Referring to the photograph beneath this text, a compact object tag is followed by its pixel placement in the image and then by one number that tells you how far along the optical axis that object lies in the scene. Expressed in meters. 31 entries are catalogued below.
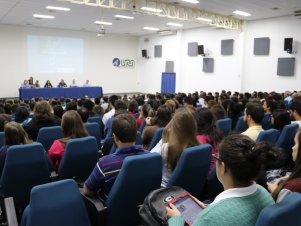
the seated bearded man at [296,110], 4.29
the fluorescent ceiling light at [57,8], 11.09
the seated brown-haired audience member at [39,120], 4.12
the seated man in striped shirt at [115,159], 2.21
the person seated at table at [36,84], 15.56
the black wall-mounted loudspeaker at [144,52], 19.77
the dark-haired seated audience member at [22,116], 4.60
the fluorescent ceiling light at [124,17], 12.70
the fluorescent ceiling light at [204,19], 11.88
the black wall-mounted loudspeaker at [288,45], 11.62
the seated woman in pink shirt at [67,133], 3.26
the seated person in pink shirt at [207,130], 3.07
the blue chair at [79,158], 2.92
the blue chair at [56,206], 1.72
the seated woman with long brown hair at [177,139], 2.62
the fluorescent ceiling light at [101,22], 14.29
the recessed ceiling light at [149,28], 16.58
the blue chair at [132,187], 2.08
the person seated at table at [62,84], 16.03
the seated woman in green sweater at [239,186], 1.23
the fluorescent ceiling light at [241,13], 11.56
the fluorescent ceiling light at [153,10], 10.29
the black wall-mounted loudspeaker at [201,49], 15.28
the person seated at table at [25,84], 14.90
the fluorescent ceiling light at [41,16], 12.74
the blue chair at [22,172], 2.66
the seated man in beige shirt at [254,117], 3.57
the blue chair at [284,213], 1.14
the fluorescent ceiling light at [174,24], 14.85
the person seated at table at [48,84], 16.10
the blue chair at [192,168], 2.38
